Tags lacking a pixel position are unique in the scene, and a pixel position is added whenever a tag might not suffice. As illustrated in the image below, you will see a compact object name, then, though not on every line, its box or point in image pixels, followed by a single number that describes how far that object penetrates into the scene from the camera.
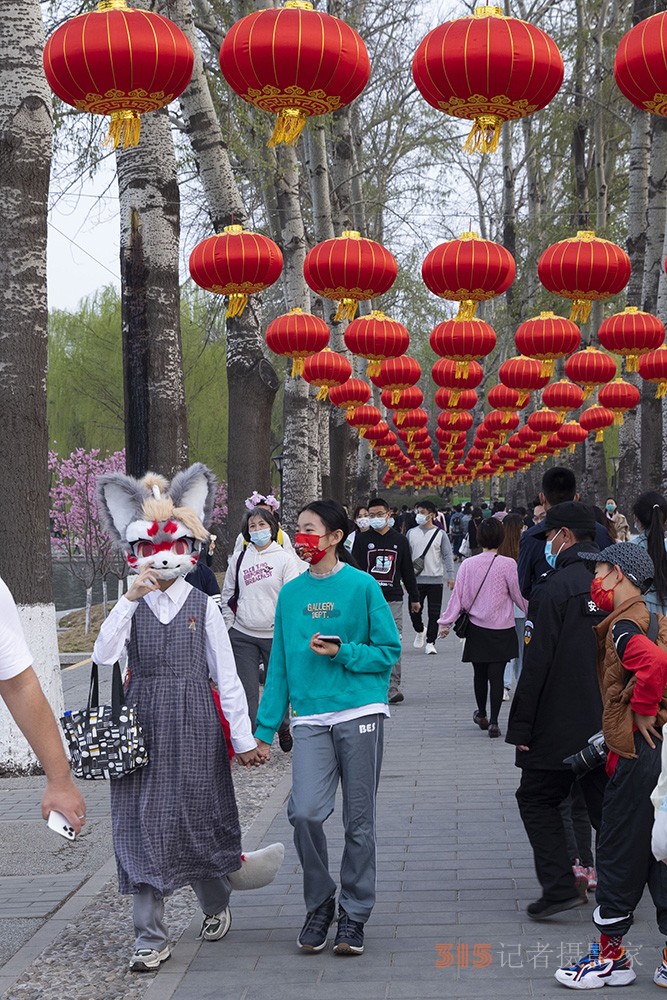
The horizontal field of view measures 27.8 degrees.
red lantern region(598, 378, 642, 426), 22.61
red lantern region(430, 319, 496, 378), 18.55
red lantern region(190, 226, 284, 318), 12.02
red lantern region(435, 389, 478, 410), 27.31
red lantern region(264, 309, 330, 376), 16.31
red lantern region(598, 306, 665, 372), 16.39
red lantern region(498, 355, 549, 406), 23.28
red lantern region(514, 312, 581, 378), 18.30
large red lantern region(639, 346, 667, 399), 17.16
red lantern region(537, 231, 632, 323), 13.63
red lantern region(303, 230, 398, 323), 13.30
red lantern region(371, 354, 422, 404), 22.47
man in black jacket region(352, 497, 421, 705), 13.41
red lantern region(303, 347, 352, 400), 18.59
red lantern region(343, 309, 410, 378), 18.03
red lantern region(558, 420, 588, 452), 32.59
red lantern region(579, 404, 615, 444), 27.30
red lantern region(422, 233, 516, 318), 13.62
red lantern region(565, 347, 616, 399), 19.89
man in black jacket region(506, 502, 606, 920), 5.98
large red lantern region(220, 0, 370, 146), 8.04
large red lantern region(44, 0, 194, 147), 7.86
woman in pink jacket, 10.94
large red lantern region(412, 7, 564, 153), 8.17
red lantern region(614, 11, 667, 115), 8.30
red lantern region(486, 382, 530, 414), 27.92
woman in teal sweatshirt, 5.55
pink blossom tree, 29.01
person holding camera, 5.04
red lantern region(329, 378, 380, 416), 23.45
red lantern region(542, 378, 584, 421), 24.84
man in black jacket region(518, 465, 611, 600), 8.12
